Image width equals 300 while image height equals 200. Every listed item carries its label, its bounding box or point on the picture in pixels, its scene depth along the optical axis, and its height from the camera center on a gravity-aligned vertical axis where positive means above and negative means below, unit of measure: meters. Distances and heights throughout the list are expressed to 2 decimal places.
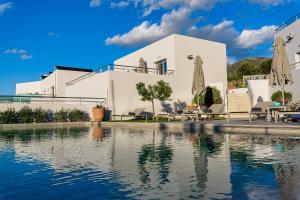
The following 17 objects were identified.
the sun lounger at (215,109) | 15.48 +0.13
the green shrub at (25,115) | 19.12 +0.00
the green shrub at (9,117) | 18.34 -0.10
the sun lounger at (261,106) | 14.65 +0.23
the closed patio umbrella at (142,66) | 25.81 +4.17
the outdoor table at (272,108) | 12.04 +0.10
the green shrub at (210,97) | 23.78 +1.16
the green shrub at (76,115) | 21.09 -0.07
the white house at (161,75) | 22.81 +3.13
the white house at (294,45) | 19.94 +4.54
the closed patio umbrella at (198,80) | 17.59 +1.86
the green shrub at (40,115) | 19.75 -0.02
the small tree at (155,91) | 20.34 +1.44
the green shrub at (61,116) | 20.62 -0.11
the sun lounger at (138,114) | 20.50 -0.07
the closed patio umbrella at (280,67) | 13.08 +1.89
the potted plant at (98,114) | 20.75 -0.02
